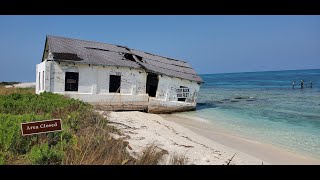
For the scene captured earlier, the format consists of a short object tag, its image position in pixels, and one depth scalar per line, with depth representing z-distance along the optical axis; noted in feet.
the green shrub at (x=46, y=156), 17.37
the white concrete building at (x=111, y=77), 60.85
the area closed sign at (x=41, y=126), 11.59
